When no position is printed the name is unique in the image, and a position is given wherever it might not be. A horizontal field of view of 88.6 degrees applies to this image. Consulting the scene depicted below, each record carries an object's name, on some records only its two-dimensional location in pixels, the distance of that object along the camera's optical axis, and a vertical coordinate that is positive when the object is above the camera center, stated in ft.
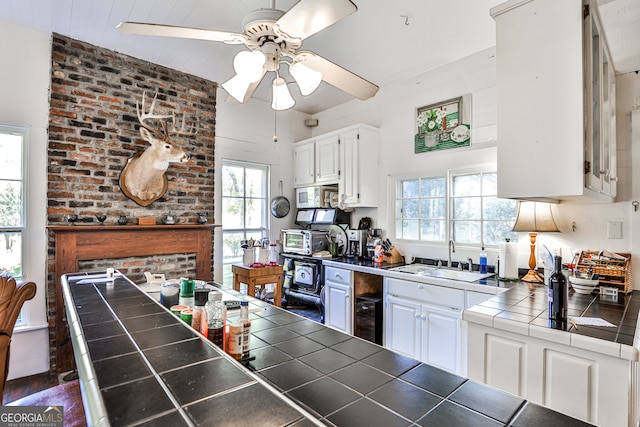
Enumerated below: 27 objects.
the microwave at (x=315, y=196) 13.84 +0.78
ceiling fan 4.20 +2.57
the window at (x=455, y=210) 9.91 +0.16
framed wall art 10.46 +3.00
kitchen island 2.11 -1.30
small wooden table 10.77 -2.10
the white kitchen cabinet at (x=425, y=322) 8.50 -3.00
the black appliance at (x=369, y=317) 10.36 -3.31
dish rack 6.73 -1.14
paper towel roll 8.66 -1.22
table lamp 8.31 -0.21
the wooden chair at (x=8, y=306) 4.78 -1.47
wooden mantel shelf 9.30 -1.01
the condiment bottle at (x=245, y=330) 3.53 -1.26
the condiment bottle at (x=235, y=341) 3.47 -1.35
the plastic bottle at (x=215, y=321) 3.80 -1.25
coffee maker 12.75 -1.11
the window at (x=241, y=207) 13.28 +0.31
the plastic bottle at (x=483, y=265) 9.66 -1.49
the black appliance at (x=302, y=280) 12.09 -2.54
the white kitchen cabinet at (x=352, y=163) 12.48 +2.03
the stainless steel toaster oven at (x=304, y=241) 12.86 -1.09
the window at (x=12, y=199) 8.96 +0.40
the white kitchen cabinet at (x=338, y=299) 11.05 -2.93
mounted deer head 10.32 +1.58
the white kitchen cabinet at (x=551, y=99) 5.30 +1.99
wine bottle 5.15 -1.25
